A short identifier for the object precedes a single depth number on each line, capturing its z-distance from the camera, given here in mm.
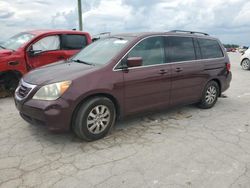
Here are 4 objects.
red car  4945
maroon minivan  2828
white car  10610
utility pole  9785
